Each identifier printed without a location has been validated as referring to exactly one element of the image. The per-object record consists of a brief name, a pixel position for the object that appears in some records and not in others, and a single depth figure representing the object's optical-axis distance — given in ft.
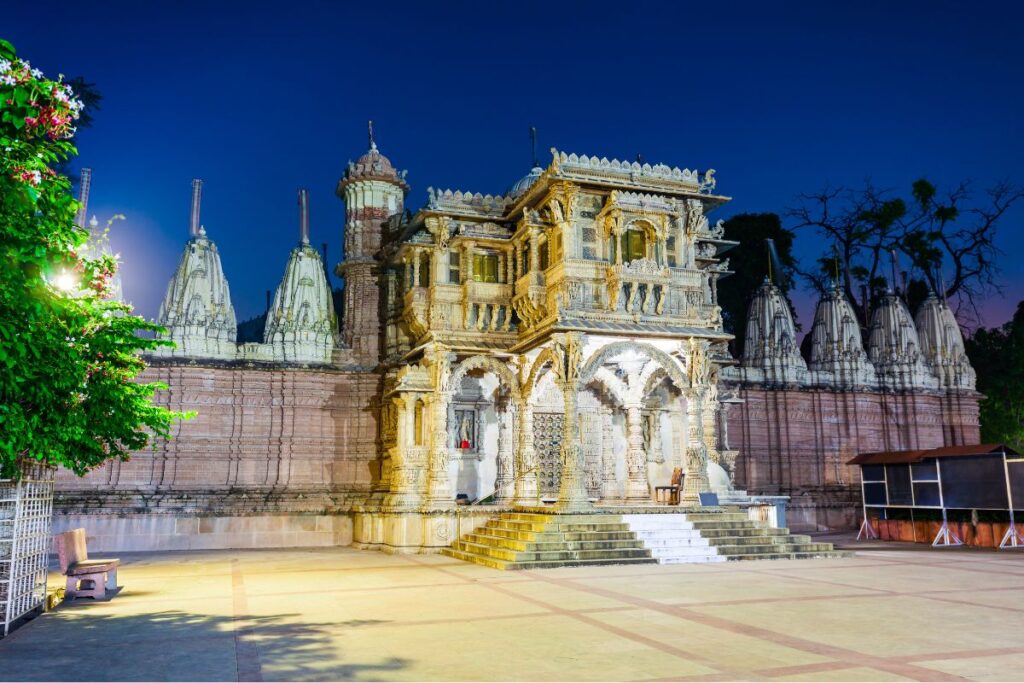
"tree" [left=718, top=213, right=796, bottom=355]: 130.21
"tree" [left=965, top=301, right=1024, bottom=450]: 104.27
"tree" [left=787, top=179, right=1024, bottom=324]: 122.72
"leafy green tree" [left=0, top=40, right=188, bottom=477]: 22.89
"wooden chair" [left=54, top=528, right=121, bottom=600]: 39.96
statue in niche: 75.97
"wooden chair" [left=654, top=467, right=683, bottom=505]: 68.44
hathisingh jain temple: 64.39
